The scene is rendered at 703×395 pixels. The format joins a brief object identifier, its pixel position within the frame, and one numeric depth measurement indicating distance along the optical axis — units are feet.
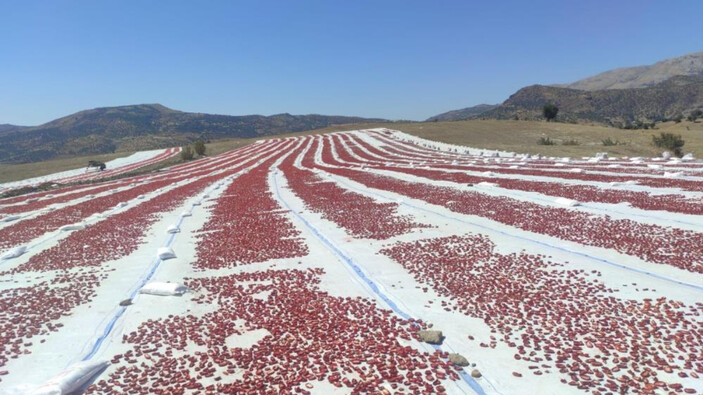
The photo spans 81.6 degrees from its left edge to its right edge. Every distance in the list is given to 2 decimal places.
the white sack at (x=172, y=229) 39.81
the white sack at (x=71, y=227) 42.65
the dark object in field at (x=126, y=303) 22.23
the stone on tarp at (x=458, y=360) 15.33
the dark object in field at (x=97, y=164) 150.51
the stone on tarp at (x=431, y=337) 16.87
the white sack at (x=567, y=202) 41.16
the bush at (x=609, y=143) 132.77
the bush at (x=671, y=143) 107.14
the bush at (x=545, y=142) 145.46
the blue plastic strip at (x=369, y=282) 14.15
